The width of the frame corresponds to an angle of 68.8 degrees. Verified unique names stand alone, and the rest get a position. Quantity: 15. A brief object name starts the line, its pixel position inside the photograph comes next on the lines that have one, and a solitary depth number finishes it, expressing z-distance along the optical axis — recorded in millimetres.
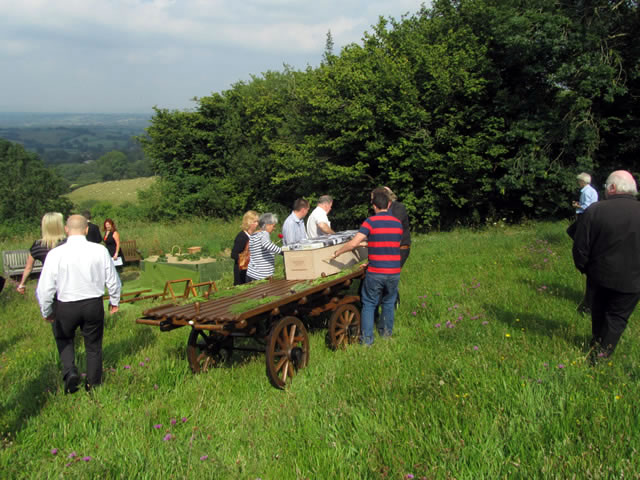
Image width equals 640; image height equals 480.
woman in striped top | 6816
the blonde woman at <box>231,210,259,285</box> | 7598
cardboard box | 5707
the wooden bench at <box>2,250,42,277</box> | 13811
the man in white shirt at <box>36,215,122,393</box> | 4570
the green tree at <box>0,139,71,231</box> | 45812
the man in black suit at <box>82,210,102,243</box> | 9656
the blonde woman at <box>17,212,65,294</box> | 5625
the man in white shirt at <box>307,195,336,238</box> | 7031
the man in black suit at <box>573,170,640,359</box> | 4152
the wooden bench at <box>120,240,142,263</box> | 15484
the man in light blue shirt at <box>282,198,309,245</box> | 7098
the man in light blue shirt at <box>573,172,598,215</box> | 7625
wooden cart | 4496
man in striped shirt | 5512
